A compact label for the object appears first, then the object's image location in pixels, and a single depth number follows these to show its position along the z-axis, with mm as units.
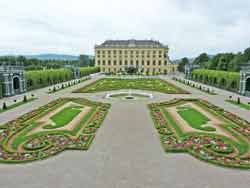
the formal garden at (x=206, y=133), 10820
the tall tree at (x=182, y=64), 112250
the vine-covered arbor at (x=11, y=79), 31547
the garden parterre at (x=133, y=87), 36575
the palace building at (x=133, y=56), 106438
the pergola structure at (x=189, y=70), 69912
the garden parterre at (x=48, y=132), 11242
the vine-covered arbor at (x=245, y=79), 32812
